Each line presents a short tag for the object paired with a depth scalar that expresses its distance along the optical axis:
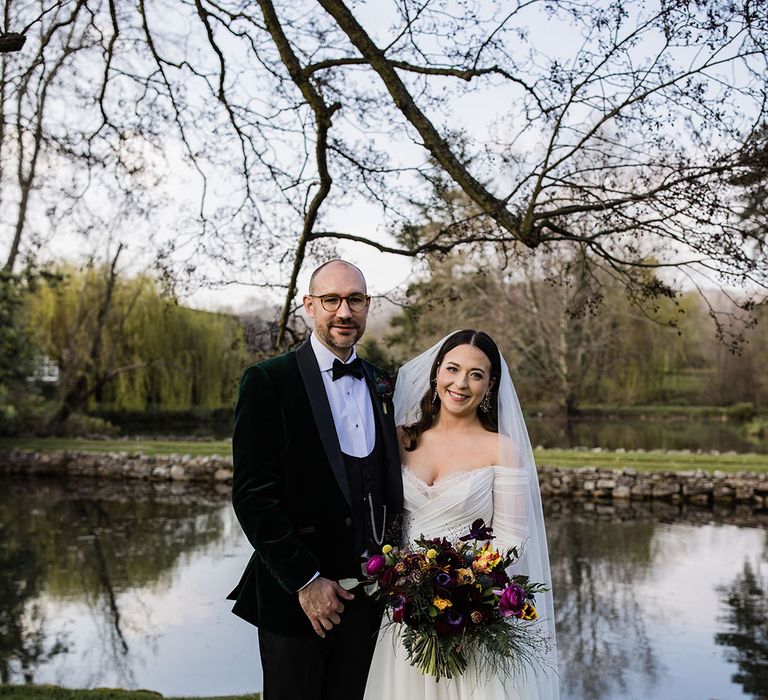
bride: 2.83
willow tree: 22.19
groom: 2.65
